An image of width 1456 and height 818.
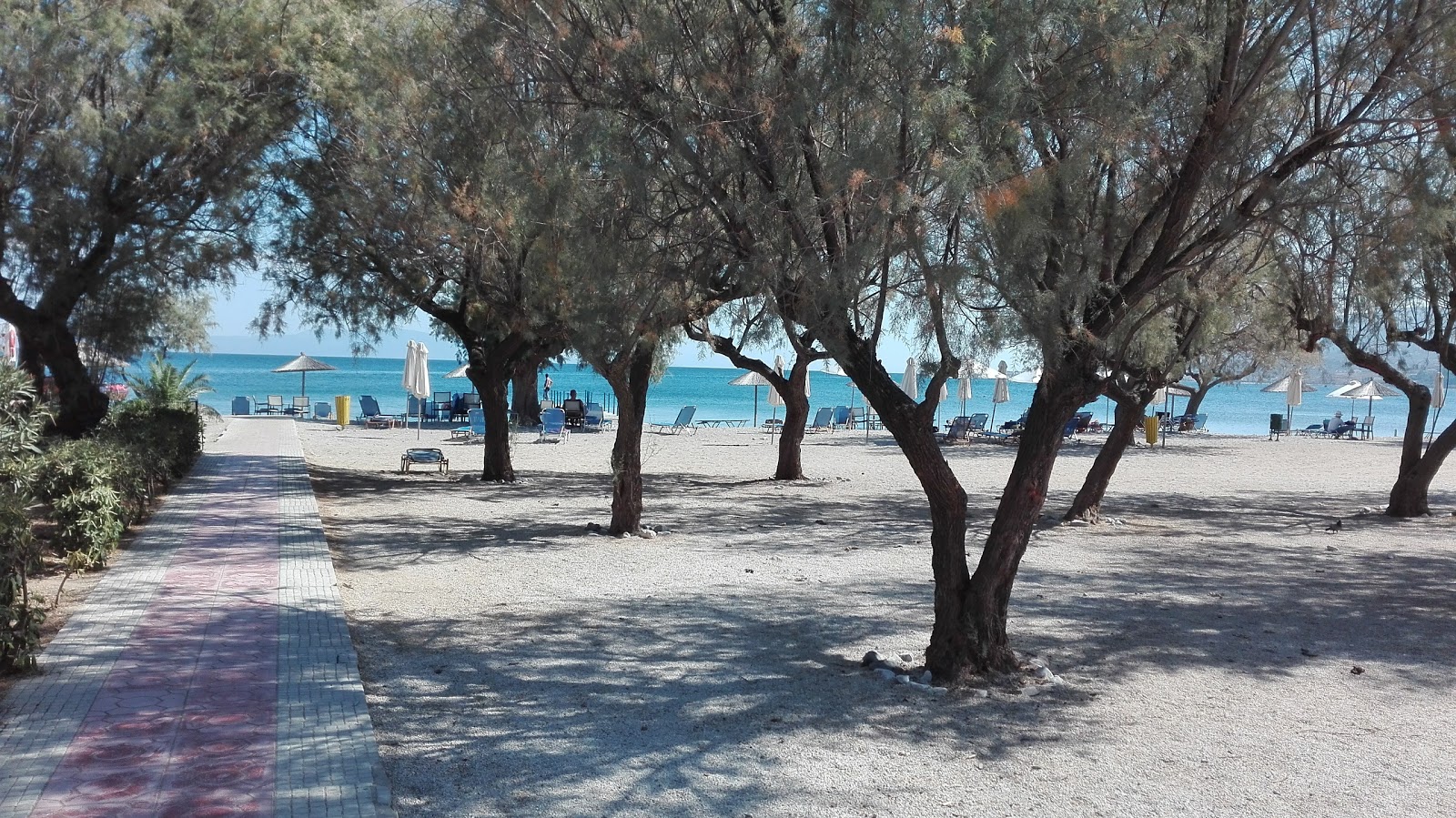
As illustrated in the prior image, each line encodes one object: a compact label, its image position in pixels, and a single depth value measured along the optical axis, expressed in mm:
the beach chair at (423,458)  18359
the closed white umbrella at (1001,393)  35219
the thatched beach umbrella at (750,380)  36406
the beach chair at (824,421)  36406
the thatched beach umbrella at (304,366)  36312
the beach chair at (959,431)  30469
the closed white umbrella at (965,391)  29719
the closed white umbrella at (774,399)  25944
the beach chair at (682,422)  33406
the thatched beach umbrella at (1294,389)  34125
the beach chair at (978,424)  33166
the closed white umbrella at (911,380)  24962
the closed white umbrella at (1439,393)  24062
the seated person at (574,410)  32812
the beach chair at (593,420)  32875
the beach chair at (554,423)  28594
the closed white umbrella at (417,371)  25281
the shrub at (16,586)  5527
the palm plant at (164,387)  19438
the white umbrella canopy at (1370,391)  37938
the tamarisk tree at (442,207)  7145
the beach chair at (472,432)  26625
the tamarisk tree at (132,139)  11633
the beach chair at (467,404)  33562
